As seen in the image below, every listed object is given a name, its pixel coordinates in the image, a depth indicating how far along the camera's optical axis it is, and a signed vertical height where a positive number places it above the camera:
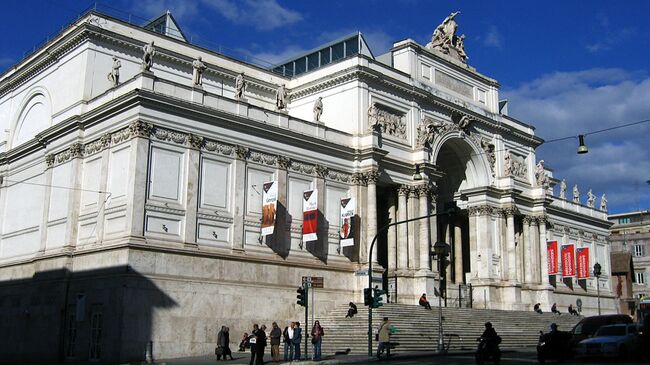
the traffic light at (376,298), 30.94 +0.94
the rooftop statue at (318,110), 42.59 +12.18
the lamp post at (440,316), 33.00 +0.21
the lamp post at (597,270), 45.67 +3.34
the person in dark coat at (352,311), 38.09 +0.47
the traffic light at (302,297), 28.93 +0.88
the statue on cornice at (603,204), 72.81 +11.89
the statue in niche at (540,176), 59.22 +11.89
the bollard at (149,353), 31.30 -1.54
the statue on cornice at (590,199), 71.69 +12.14
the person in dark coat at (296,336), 29.33 -0.67
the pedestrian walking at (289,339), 29.11 -0.79
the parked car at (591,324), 29.09 -0.02
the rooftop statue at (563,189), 67.25 +12.32
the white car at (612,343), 26.08 -0.69
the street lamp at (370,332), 30.53 -0.51
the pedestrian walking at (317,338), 29.66 -0.77
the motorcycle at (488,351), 25.08 -0.99
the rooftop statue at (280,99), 41.56 +12.49
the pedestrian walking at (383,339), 29.38 -0.75
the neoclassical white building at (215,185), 33.69 +7.42
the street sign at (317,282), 37.16 +1.89
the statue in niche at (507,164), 55.22 +11.92
